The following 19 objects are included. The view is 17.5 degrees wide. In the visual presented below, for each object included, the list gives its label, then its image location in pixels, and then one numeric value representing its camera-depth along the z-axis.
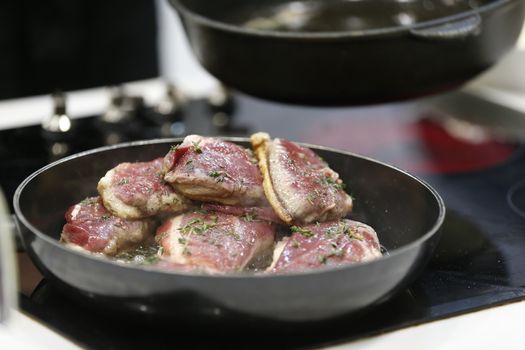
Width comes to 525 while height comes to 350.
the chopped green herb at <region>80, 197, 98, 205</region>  1.17
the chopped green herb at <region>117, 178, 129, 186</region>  1.16
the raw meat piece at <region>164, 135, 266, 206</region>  1.15
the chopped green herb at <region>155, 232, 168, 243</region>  1.14
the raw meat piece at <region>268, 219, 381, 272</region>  1.10
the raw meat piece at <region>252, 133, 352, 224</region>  1.15
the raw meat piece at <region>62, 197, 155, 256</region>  1.14
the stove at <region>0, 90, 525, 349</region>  1.09
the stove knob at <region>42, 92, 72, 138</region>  1.41
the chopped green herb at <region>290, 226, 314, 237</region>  1.12
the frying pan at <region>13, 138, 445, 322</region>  1.04
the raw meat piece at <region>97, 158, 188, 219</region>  1.16
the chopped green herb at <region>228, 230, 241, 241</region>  1.12
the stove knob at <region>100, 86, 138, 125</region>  1.45
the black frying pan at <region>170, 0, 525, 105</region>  1.25
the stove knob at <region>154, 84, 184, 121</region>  1.49
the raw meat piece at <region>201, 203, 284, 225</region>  1.16
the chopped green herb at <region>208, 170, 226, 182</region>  1.15
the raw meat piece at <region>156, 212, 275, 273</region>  1.10
